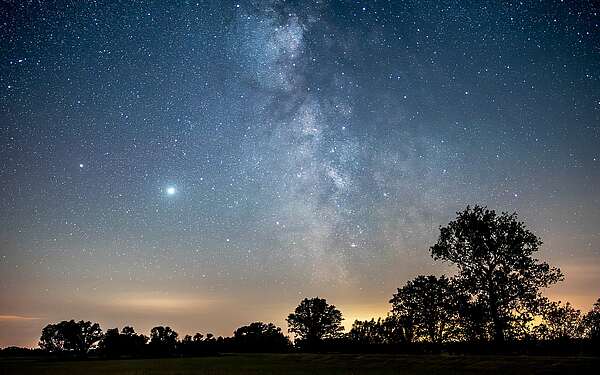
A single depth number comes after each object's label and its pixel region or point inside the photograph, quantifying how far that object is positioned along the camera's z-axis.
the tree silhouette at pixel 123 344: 132.51
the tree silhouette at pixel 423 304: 73.81
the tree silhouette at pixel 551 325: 37.98
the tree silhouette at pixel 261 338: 104.50
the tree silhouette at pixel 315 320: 122.38
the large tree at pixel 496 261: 39.59
